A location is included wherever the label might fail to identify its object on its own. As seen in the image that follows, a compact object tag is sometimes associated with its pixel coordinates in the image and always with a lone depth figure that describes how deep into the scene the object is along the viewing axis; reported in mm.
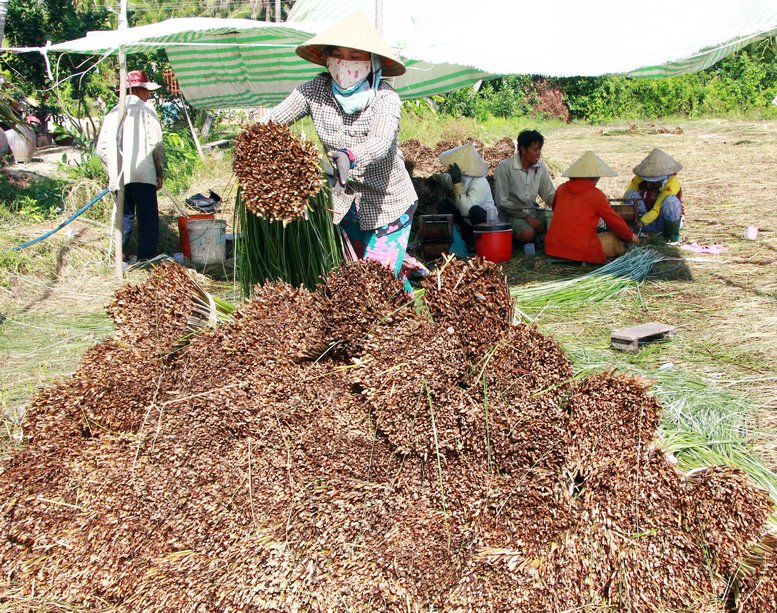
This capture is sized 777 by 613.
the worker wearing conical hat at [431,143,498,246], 6785
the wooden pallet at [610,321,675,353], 3920
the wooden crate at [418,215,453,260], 6387
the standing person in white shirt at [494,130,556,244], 7105
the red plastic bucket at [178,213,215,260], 6602
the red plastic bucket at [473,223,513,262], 6246
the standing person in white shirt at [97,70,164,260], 6543
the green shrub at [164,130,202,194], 9523
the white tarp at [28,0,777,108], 4613
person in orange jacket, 6059
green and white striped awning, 5082
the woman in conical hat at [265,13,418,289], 3230
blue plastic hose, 6332
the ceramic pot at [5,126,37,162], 11797
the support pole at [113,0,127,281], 5559
